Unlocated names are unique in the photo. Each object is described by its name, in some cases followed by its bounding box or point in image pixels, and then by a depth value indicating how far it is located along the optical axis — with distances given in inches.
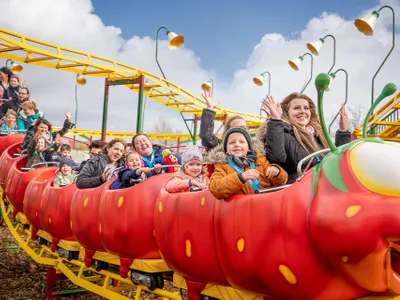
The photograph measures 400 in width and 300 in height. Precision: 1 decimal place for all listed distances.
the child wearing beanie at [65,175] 163.5
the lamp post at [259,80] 301.0
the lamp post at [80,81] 430.4
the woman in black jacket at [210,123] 105.7
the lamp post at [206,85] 399.6
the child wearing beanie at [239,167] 73.2
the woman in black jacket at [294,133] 78.4
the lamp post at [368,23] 195.6
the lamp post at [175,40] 303.4
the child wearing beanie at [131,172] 115.5
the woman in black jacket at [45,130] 207.9
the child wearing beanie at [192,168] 102.0
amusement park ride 54.9
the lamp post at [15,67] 374.0
